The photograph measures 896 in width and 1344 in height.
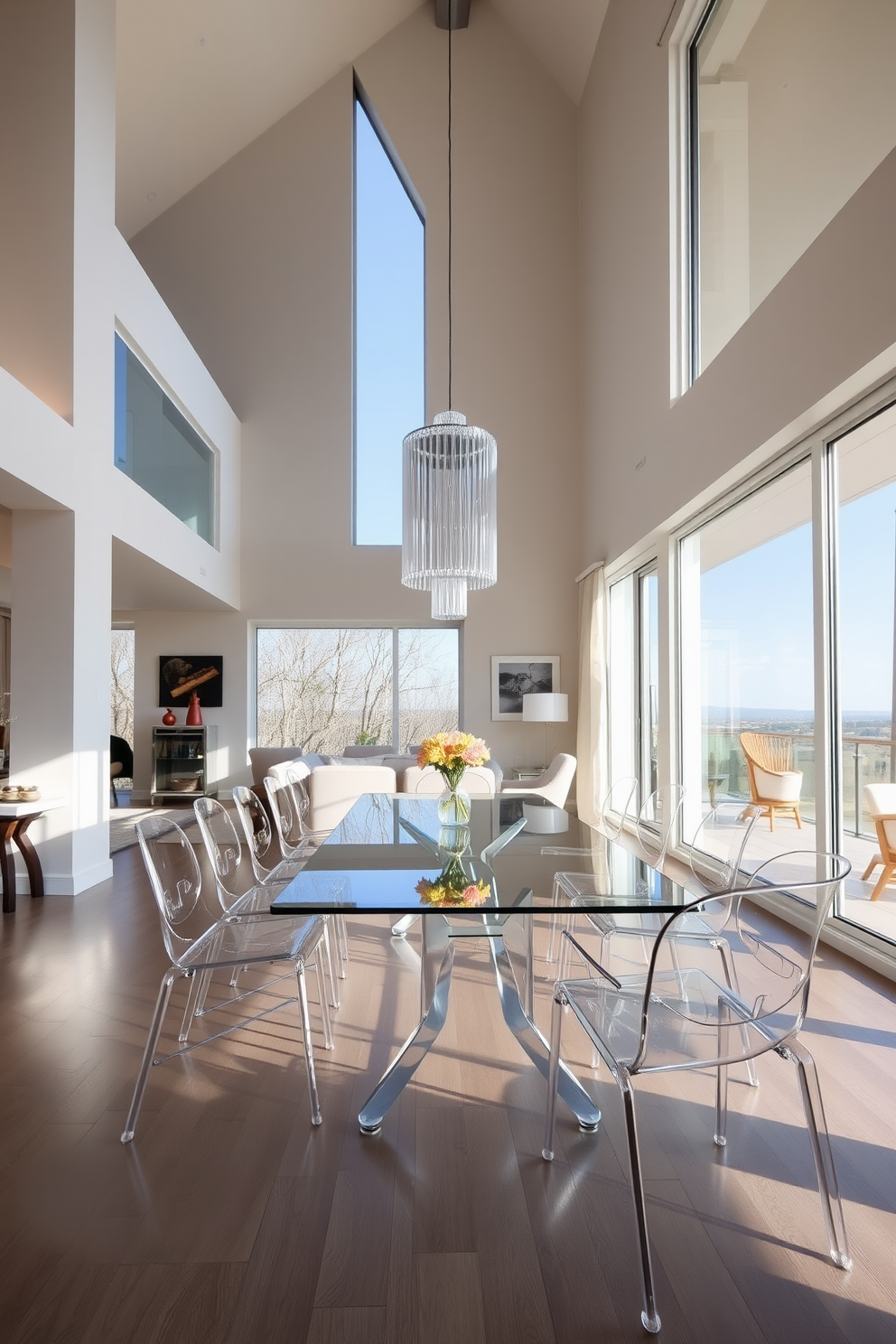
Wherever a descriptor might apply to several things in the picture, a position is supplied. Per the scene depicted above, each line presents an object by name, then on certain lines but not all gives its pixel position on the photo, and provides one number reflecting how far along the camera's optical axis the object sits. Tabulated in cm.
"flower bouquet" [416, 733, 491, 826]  305
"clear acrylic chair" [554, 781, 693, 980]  188
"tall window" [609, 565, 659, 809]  676
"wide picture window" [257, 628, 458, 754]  974
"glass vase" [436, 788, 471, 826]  301
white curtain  804
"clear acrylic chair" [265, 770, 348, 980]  353
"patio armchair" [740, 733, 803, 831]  425
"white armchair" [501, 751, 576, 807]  495
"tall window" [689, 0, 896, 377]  338
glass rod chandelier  511
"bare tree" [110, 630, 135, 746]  1001
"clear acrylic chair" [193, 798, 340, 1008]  257
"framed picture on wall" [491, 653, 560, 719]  934
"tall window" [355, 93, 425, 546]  960
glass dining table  184
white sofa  489
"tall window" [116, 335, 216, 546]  604
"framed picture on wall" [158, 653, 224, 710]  949
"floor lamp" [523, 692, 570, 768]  830
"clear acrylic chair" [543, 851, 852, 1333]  156
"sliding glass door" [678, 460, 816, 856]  417
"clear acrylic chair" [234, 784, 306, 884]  294
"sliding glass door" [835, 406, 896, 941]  335
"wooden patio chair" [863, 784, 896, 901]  335
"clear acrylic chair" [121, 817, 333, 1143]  212
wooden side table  436
